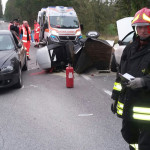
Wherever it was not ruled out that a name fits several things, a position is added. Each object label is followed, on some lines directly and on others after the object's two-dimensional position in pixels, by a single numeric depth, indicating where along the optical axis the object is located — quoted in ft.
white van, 48.73
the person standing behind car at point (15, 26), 51.62
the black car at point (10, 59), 22.90
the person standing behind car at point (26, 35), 43.11
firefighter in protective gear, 8.25
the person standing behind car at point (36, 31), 67.64
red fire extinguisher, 24.64
